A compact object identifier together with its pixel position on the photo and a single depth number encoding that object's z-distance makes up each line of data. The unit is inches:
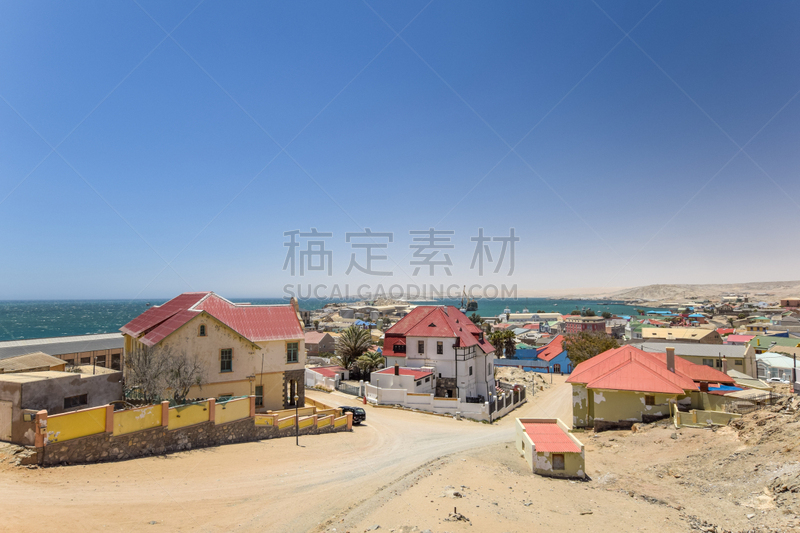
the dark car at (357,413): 1215.1
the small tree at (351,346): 1936.5
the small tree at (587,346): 2135.8
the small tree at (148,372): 885.5
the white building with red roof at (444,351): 1685.5
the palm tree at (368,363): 1792.6
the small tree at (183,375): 946.1
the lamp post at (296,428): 939.1
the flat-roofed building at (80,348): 1638.8
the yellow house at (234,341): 1026.1
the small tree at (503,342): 2968.0
